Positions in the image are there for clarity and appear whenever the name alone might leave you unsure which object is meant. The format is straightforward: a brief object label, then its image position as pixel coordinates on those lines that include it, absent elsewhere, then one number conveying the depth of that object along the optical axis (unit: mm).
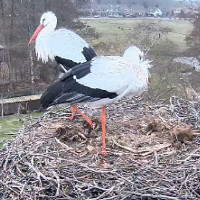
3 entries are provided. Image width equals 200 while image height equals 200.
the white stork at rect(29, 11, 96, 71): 4266
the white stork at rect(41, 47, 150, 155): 3182
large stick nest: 2615
